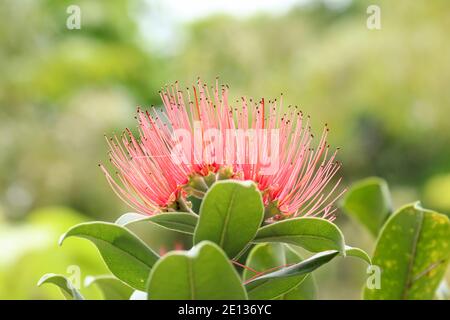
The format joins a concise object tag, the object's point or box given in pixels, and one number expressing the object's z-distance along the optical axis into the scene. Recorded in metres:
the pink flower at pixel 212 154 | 0.62
